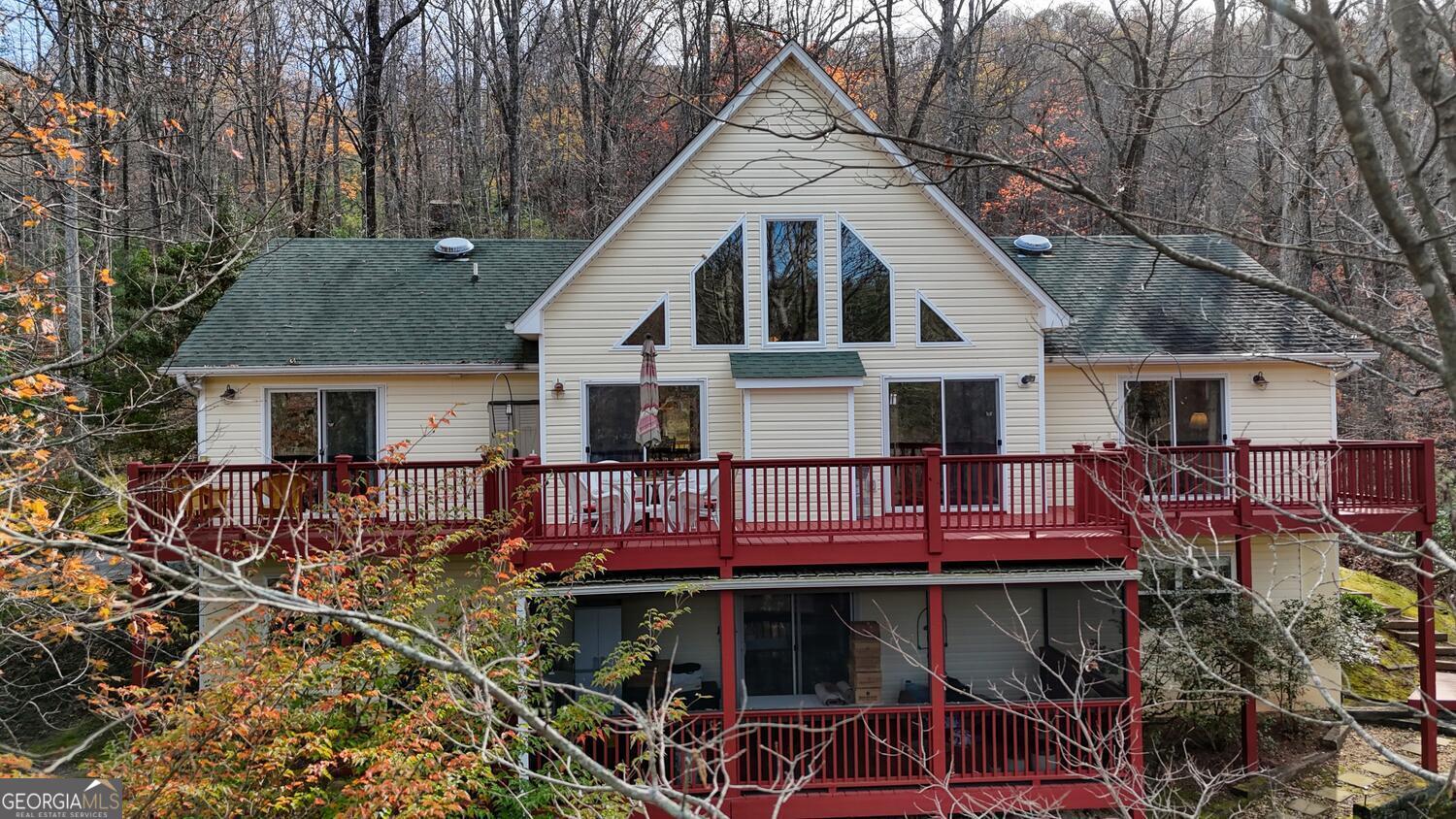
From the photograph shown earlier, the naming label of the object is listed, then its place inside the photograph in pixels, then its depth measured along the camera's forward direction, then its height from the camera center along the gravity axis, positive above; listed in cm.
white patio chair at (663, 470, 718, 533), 984 -96
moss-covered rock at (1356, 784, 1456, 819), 934 -431
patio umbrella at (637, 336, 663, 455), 1041 +22
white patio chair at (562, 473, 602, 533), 946 -98
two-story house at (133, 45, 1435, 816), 996 +16
